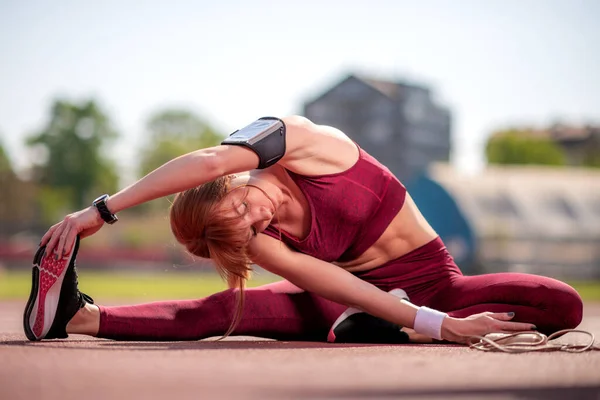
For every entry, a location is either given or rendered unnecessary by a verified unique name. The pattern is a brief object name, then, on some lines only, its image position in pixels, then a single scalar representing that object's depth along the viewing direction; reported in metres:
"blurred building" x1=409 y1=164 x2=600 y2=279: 24.47
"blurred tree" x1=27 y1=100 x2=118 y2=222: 60.31
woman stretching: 3.33
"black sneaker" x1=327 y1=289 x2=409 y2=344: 3.72
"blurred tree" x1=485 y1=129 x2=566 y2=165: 70.12
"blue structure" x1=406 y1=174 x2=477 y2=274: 24.02
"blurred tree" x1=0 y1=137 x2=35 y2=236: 56.06
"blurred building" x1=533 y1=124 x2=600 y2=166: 76.81
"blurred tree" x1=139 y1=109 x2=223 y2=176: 73.56
